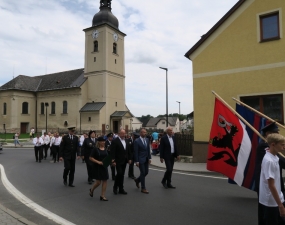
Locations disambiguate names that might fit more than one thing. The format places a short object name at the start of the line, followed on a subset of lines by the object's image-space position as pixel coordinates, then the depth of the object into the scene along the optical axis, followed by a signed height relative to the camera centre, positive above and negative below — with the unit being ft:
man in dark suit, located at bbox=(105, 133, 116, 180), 35.13 -1.96
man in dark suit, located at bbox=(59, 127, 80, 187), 28.91 -3.08
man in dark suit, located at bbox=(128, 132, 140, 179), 33.77 -5.95
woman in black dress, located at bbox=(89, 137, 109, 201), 22.77 -3.56
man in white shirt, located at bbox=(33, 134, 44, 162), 51.39 -4.31
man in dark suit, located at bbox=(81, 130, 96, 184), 32.76 -2.72
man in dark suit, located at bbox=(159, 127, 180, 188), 26.88 -2.81
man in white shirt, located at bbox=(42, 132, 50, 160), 54.69 -3.21
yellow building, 39.32 +9.52
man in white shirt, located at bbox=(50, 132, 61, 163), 51.12 -3.91
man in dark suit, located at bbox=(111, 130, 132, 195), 24.80 -3.04
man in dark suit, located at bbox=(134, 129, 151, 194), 25.26 -2.98
